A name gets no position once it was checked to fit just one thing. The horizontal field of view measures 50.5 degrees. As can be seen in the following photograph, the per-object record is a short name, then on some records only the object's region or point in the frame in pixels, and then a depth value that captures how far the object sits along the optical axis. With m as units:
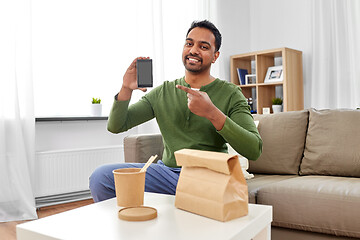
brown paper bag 0.89
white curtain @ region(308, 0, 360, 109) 3.71
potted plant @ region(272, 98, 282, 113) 4.07
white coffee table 0.81
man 1.37
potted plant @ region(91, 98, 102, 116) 3.24
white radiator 2.84
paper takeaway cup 0.99
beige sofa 1.55
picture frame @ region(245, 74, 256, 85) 4.27
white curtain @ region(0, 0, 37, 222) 2.63
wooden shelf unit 3.88
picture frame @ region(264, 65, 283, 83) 4.00
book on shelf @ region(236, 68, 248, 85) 4.29
